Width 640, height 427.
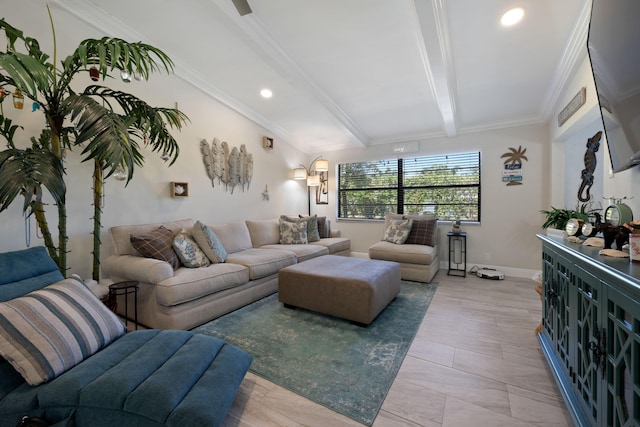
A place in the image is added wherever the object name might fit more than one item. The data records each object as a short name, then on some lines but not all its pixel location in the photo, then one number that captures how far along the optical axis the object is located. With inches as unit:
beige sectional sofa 84.1
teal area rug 58.6
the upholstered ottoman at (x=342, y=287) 87.7
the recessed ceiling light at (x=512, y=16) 81.6
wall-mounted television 44.2
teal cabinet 31.6
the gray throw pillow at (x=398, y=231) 159.9
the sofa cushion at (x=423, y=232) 157.2
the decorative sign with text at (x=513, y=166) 151.3
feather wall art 141.0
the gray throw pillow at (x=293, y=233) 162.6
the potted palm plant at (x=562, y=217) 78.1
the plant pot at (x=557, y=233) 68.9
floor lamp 203.9
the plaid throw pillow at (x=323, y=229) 186.1
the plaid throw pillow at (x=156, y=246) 93.9
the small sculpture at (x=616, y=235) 46.5
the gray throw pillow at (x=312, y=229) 172.6
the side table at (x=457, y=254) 164.1
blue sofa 39.9
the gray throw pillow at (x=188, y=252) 100.9
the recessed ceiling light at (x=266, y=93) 143.7
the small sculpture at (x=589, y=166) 111.3
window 169.2
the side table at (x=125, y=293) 80.6
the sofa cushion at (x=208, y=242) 109.4
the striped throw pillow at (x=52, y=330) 42.4
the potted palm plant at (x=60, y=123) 48.0
